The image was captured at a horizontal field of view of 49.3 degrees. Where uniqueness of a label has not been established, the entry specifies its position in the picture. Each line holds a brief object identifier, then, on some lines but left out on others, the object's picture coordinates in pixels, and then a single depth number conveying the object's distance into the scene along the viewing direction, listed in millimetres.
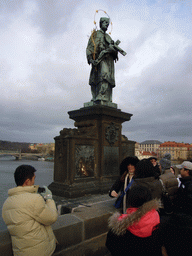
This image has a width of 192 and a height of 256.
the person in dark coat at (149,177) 2348
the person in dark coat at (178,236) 2211
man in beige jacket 1677
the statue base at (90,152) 4938
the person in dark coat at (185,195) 2432
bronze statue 6223
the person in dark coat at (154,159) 5062
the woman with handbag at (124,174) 3146
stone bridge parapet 2471
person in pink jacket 1608
